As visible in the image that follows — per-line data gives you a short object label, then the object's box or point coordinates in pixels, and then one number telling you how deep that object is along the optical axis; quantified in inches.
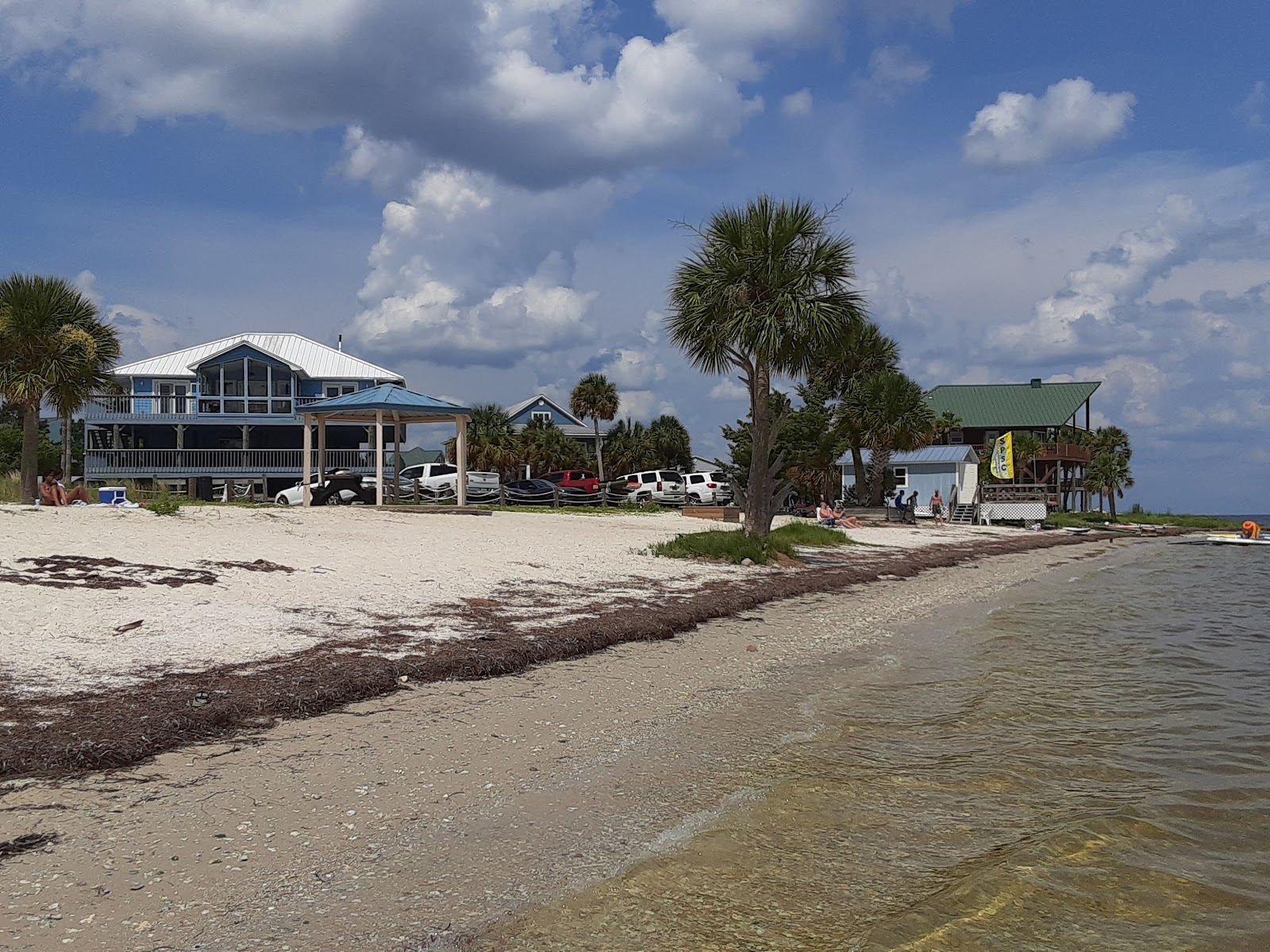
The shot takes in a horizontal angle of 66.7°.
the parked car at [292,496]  1202.6
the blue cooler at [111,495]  860.6
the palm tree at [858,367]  1560.0
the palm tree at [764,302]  701.9
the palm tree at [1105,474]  2471.7
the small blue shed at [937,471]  1924.2
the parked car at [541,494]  1348.4
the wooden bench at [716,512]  1296.8
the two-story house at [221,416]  1549.0
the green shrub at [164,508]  660.7
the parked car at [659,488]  1665.8
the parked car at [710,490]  1648.6
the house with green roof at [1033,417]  2273.6
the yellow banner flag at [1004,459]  1802.4
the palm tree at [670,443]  2384.4
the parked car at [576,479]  1664.6
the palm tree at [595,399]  2239.2
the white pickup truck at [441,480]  1471.5
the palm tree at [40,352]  772.6
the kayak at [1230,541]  1616.6
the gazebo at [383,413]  1018.1
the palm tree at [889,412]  1505.9
